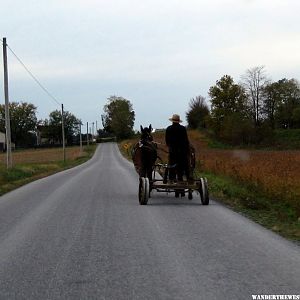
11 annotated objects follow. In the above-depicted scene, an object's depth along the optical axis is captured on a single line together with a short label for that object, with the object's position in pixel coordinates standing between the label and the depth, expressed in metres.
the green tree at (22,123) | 166.25
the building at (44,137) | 173.62
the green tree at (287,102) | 117.25
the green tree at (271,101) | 114.61
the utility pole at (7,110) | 34.41
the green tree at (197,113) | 133.27
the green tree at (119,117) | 162.90
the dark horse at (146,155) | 16.34
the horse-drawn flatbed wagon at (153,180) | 14.39
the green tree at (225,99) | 108.69
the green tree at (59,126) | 170.75
